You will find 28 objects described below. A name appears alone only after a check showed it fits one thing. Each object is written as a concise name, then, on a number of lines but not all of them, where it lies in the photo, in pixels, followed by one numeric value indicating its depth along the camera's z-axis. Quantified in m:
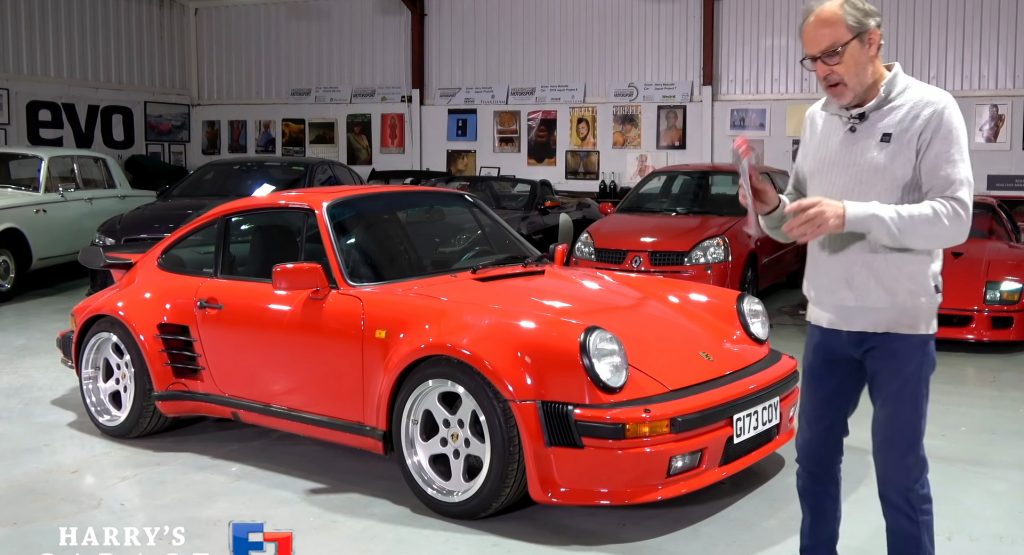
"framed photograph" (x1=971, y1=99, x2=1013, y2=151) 11.55
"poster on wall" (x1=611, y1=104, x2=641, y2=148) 13.54
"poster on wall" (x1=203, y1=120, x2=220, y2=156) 16.69
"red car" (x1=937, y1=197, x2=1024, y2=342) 6.25
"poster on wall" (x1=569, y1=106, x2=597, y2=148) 13.86
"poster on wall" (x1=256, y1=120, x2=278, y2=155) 16.25
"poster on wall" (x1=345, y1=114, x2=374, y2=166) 15.49
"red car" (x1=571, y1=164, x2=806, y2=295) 7.03
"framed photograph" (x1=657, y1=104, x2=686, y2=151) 13.25
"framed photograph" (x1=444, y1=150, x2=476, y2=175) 14.86
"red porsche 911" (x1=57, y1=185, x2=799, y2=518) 3.07
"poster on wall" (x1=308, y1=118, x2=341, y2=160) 15.81
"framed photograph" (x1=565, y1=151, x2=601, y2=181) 13.90
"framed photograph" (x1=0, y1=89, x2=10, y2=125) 13.41
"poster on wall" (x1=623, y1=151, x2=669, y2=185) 13.46
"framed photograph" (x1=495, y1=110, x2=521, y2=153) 14.44
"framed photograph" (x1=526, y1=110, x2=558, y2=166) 14.15
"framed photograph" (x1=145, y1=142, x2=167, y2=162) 16.22
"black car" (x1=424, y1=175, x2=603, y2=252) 8.38
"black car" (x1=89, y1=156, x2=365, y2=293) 7.71
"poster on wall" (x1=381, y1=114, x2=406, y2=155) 15.19
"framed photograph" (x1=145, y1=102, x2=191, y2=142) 16.12
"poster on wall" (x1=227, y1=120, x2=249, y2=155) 16.47
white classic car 8.55
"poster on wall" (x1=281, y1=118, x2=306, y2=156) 16.03
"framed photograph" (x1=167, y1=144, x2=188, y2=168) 16.64
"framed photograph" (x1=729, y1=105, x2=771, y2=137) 12.76
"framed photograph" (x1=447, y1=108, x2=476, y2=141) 14.70
